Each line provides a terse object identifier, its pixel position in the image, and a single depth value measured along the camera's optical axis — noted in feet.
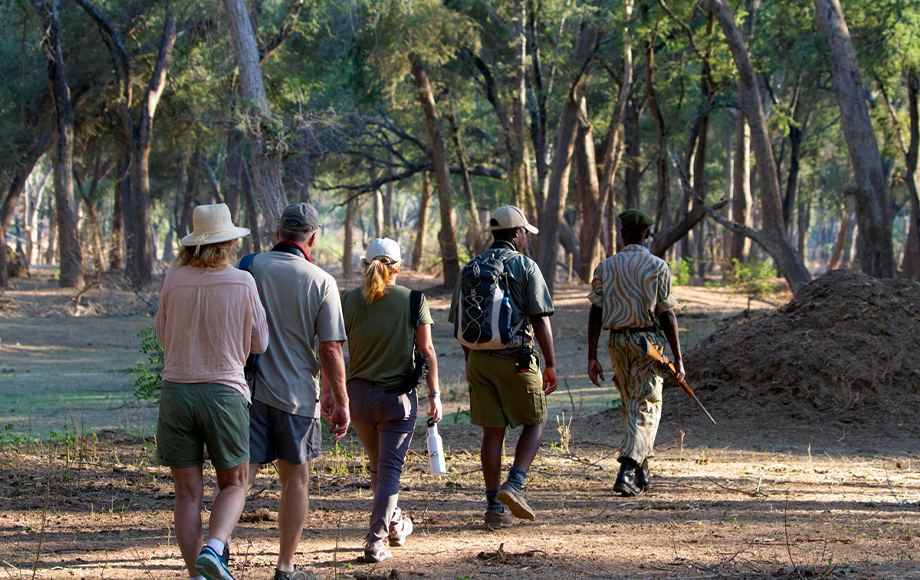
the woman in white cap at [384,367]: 27.63
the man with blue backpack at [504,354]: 30.30
